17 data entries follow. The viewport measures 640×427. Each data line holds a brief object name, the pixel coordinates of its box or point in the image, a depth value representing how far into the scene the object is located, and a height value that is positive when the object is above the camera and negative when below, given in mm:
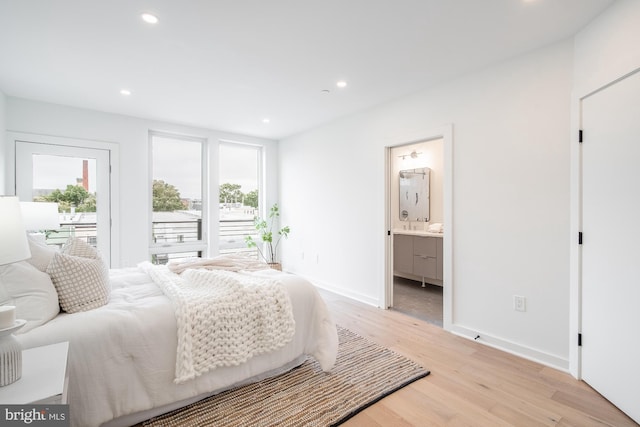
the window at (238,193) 5130 +304
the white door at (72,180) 3561 +382
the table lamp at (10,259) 1063 -171
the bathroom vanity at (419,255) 4375 -653
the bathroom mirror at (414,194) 4961 +276
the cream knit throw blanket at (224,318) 1747 -660
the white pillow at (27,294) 1479 -412
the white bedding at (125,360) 1481 -775
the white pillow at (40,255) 1702 -252
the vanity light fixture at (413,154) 5074 +944
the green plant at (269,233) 5238 -390
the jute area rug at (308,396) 1752 -1181
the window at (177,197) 4527 +205
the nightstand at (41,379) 1001 -604
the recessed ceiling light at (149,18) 2020 +1283
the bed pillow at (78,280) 1698 -400
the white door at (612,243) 1780 -198
